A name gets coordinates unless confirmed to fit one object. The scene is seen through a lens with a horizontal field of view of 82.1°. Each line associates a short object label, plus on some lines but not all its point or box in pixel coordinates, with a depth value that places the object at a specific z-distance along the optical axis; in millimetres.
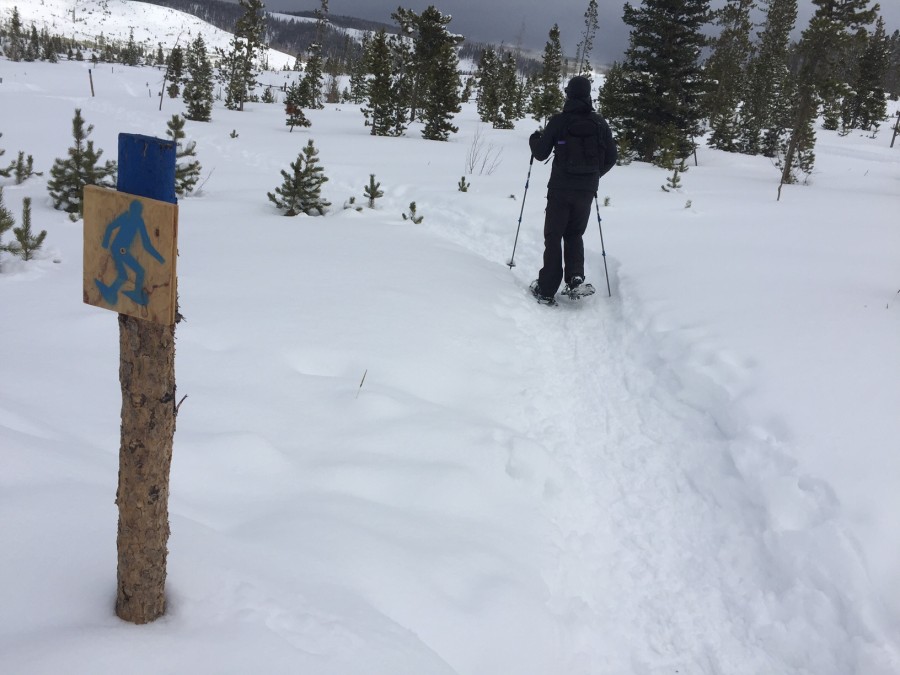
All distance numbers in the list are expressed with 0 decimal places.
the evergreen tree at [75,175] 7730
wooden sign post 1331
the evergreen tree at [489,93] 24750
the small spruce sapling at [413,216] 8953
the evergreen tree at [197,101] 20406
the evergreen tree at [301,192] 8906
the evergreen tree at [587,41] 55594
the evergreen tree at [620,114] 16319
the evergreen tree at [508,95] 24197
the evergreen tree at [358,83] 38188
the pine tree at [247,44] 26734
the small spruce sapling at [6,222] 4970
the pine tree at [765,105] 23406
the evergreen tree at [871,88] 33219
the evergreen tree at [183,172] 8930
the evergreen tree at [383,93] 20281
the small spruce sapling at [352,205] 9477
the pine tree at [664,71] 16391
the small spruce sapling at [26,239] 5277
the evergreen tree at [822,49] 14016
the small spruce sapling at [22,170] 8852
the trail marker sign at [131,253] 1323
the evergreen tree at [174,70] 28005
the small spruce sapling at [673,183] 11188
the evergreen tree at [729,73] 22469
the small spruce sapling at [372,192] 9488
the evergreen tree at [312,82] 27247
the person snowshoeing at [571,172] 5617
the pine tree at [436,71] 20469
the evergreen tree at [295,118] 19192
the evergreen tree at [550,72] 22359
